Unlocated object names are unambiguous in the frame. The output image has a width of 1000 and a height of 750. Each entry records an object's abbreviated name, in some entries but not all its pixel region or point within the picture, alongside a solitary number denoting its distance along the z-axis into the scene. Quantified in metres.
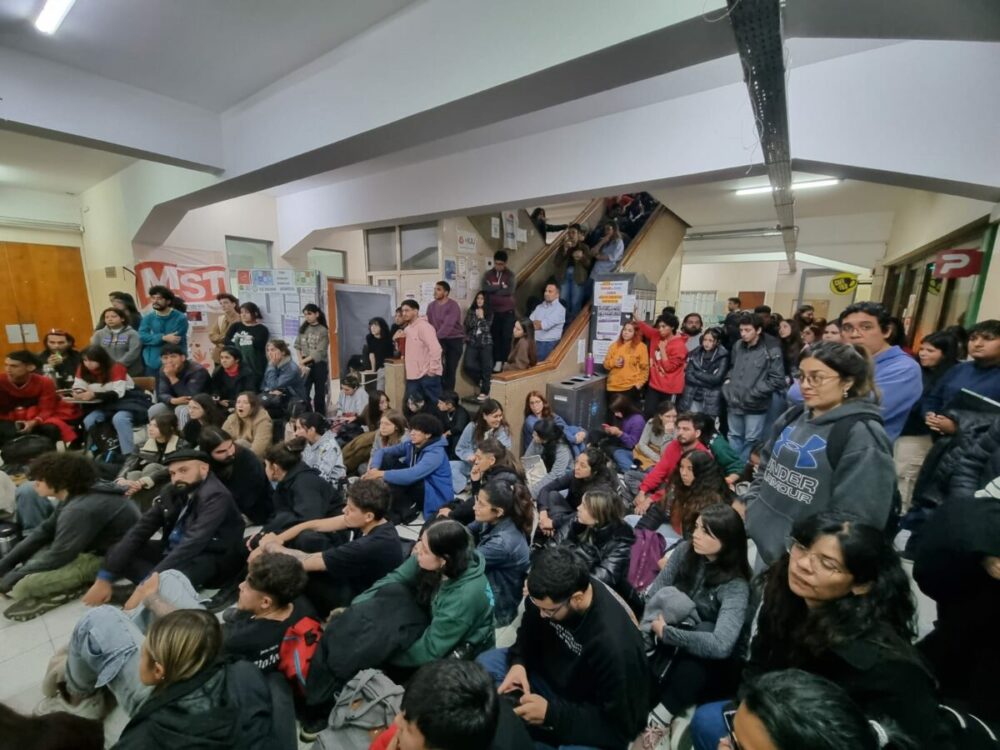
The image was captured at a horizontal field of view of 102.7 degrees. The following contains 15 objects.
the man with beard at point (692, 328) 4.54
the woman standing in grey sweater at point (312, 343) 4.62
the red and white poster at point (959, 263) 3.15
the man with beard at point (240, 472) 2.59
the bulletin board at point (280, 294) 4.75
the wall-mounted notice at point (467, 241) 5.62
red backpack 1.58
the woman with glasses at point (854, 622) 0.94
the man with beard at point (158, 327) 4.38
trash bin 4.33
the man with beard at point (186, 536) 2.19
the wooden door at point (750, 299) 10.70
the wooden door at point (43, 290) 5.98
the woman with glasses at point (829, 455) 1.33
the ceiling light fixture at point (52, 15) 2.32
